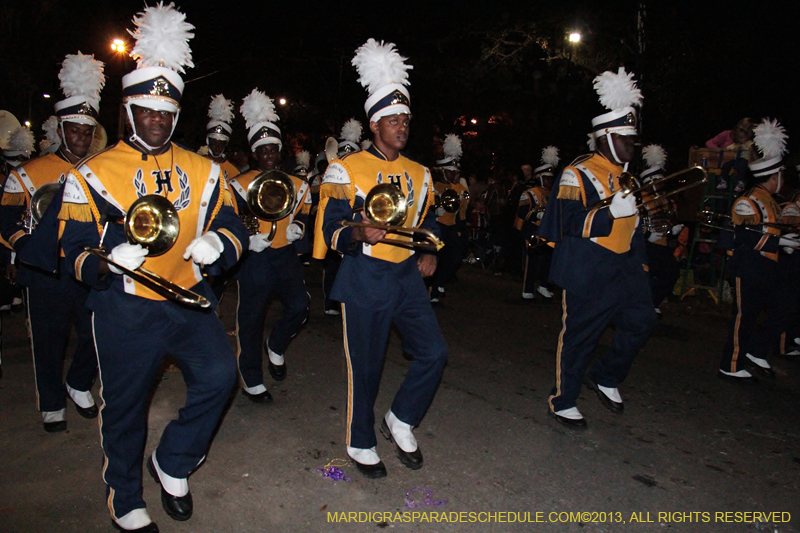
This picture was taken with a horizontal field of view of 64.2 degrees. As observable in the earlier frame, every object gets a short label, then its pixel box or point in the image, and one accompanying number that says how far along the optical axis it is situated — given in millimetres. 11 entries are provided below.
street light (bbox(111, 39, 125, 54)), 22653
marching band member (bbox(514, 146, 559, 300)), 10852
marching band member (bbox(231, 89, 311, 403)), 5367
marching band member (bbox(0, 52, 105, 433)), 4695
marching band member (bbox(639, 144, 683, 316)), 9102
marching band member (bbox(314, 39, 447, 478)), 4008
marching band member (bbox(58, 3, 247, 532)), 3154
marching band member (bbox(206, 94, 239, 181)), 7336
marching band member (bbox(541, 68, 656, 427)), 4840
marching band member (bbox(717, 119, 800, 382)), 6332
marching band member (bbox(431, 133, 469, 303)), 9992
